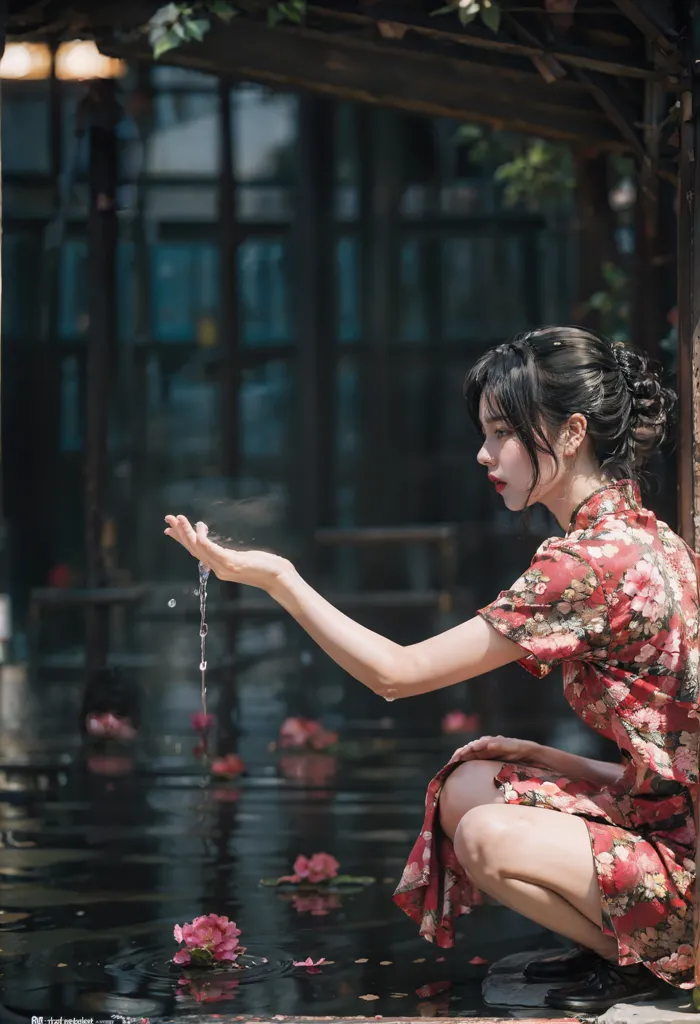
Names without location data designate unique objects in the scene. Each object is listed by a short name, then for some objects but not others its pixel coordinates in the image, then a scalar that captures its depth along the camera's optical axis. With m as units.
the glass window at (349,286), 18.31
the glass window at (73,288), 18.72
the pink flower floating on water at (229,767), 11.85
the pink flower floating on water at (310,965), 6.72
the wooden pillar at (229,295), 16.69
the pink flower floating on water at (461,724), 14.07
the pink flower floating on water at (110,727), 13.84
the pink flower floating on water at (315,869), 8.43
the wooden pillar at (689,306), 5.82
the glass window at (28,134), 18.47
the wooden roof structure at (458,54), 8.55
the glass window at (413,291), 18.27
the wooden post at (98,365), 14.70
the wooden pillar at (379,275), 18.14
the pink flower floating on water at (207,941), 6.80
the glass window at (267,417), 18.41
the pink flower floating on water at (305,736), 13.01
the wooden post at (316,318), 17.20
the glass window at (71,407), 18.72
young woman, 5.70
